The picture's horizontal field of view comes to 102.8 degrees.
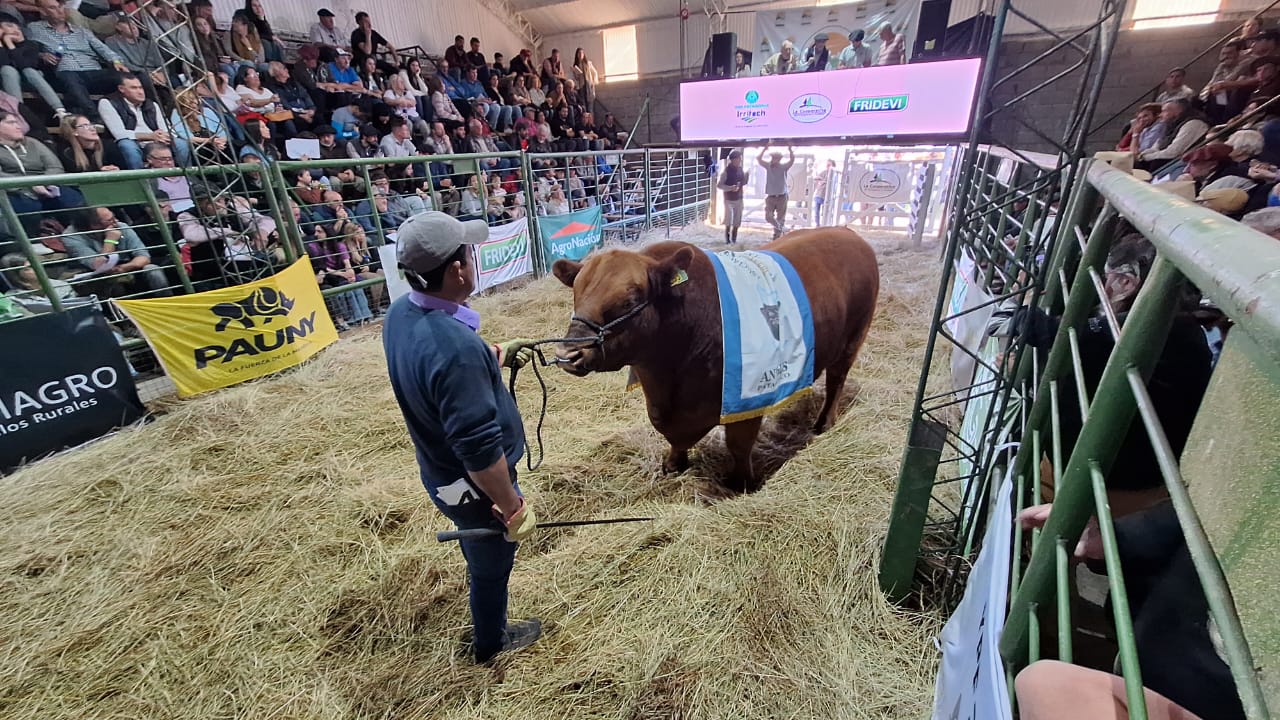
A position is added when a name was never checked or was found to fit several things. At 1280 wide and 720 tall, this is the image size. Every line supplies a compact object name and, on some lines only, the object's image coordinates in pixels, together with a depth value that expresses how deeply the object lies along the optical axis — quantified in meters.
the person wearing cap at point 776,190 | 8.88
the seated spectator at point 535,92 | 12.51
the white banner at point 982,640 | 0.78
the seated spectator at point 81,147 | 4.61
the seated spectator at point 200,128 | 4.45
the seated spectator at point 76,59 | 4.86
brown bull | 2.21
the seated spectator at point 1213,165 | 3.91
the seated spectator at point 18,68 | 4.65
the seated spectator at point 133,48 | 5.52
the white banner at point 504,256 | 6.20
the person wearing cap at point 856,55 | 11.52
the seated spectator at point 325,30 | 8.98
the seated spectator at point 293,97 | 6.63
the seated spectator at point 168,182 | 4.66
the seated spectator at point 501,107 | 10.95
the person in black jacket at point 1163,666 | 0.70
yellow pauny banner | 3.78
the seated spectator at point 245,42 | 6.86
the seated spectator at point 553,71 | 13.56
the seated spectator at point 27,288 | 3.54
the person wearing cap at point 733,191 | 9.06
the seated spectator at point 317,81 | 7.26
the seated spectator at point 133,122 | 4.82
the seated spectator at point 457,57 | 11.14
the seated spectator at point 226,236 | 4.57
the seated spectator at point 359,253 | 5.47
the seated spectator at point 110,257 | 4.03
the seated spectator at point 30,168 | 3.94
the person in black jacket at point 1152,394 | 1.21
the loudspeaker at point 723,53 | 12.37
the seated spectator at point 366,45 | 8.65
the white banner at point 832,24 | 11.87
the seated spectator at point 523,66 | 12.55
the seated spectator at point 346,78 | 7.89
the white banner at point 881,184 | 9.79
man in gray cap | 1.35
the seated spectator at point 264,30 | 7.21
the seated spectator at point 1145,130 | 5.67
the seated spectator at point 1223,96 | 5.50
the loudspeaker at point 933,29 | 10.68
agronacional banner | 7.20
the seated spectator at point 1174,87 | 6.67
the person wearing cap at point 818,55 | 11.40
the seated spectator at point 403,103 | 8.28
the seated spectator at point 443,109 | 9.30
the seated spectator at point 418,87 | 8.89
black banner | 3.11
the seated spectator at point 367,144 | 7.12
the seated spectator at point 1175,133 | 5.23
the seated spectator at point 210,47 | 6.09
